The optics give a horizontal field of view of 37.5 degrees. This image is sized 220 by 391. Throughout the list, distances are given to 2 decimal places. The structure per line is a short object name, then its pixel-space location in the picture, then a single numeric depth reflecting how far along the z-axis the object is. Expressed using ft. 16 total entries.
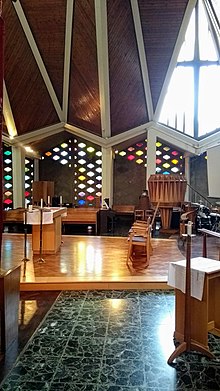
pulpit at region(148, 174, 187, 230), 25.90
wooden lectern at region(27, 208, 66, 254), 19.75
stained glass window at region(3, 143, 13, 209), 40.45
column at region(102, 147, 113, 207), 36.24
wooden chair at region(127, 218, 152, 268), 16.89
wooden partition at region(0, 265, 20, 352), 8.27
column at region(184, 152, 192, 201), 39.56
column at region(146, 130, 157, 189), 35.47
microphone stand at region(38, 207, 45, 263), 17.57
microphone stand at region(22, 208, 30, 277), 17.10
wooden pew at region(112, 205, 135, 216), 38.01
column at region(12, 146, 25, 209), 36.19
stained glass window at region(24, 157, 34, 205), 42.50
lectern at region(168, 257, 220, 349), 8.35
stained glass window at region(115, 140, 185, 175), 41.16
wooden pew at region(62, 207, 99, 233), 31.22
